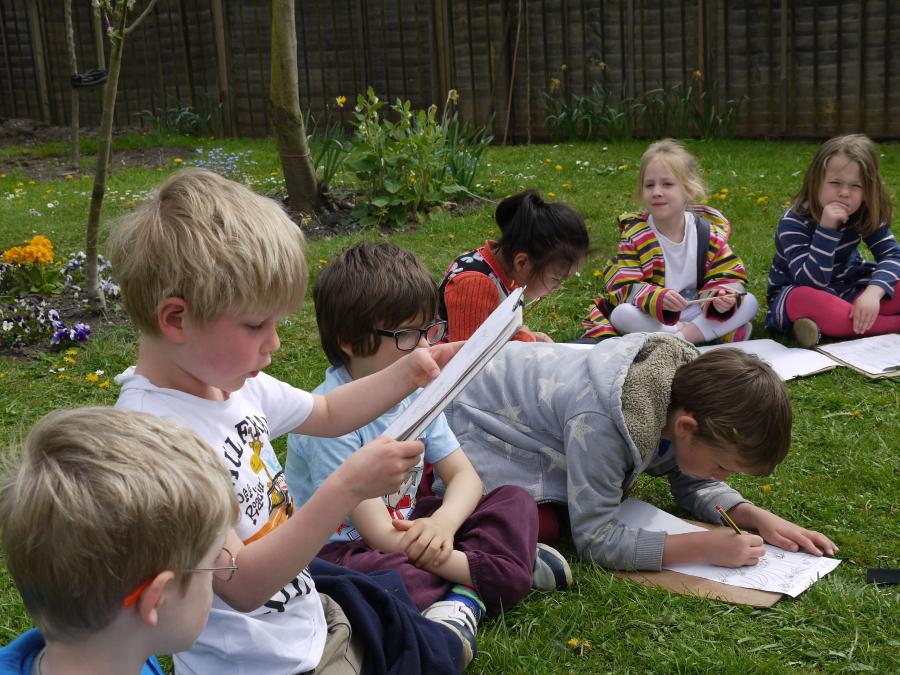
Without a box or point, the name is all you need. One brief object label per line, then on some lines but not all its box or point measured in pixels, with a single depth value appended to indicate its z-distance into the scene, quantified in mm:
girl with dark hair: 3682
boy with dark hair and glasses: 2496
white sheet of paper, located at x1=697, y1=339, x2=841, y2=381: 4207
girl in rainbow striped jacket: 4703
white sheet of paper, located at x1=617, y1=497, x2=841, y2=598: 2607
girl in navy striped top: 4594
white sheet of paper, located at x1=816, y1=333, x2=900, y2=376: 4199
